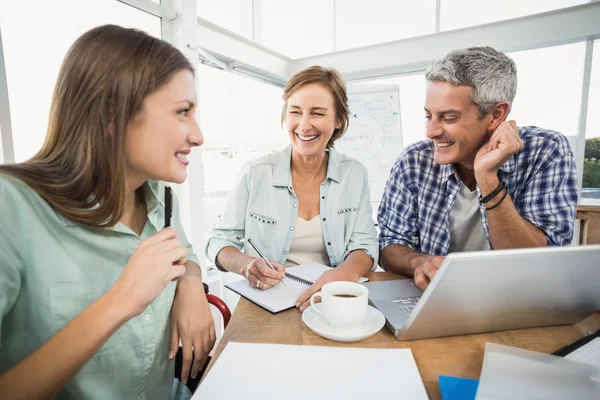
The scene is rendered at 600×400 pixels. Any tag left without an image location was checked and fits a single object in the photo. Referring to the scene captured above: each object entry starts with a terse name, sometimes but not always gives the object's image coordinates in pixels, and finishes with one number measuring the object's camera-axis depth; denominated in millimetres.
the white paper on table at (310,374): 497
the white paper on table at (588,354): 523
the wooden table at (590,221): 2268
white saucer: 653
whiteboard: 2971
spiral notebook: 832
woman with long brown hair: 531
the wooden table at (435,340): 587
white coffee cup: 667
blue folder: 480
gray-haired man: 1205
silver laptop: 527
